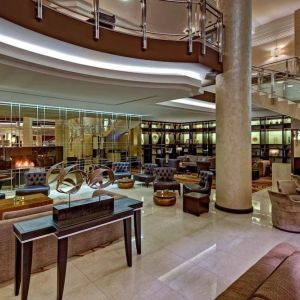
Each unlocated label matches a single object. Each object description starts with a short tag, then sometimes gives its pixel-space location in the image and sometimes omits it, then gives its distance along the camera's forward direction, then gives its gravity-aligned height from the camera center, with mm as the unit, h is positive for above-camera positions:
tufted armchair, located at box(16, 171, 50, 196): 5824 -1032
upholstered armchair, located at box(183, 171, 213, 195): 5715 -1072
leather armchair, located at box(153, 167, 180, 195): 6727 -1071
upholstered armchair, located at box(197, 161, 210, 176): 10391 -884
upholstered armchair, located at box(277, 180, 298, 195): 4873 -916
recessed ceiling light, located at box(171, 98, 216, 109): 8394 +1683
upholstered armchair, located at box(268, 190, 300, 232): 3930 -1176
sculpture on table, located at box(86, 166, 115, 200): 2895 -406
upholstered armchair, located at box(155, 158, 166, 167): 11008 -767
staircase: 6832 +1669
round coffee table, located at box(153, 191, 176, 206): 5637 -1308
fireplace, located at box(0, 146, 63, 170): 7742 -313
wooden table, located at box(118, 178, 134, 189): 7860 -1271
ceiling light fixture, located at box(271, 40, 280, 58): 9925 +4143
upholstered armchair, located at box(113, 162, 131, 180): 8945 -838
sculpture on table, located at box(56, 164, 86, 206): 2600 -381
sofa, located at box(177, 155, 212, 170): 11338 -743
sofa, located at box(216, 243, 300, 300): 1242 -842
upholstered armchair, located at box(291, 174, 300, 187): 5862 -893
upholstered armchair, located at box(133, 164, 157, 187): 7922 -1028
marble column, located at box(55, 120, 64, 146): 8922 +614
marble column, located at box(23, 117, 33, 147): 8211 +562
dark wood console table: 2143 -878
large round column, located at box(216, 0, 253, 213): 5047 +825
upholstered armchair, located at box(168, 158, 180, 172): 10955 -806
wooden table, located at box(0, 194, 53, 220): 3807 -989
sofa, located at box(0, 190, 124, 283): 2570 -1277
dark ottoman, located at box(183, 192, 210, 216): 4934 -1269
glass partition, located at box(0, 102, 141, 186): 7879 +442
